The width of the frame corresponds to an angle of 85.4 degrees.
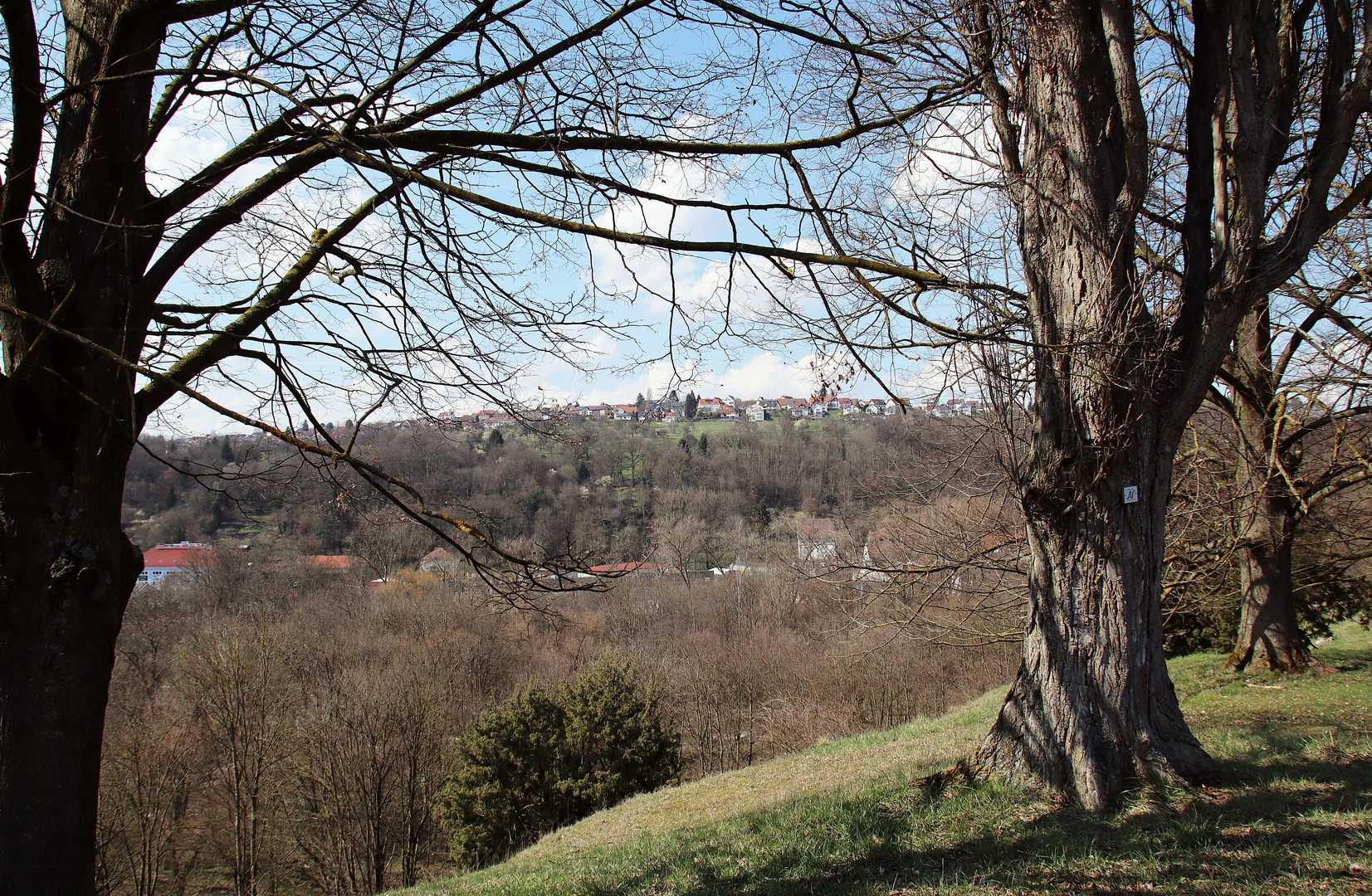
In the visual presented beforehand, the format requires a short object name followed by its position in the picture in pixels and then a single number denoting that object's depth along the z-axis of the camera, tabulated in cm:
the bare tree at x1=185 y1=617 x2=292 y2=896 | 1823
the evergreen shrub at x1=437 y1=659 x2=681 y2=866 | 1759
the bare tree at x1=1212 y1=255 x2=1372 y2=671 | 786
